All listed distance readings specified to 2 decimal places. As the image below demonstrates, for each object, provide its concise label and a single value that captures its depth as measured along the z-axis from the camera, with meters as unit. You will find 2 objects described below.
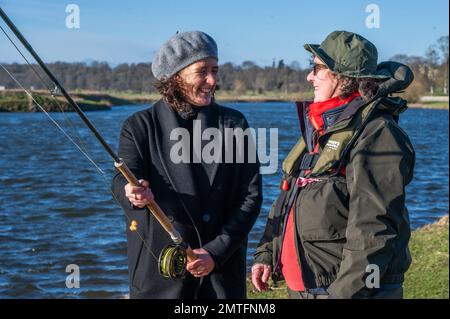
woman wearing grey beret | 3.90
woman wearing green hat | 3.24
